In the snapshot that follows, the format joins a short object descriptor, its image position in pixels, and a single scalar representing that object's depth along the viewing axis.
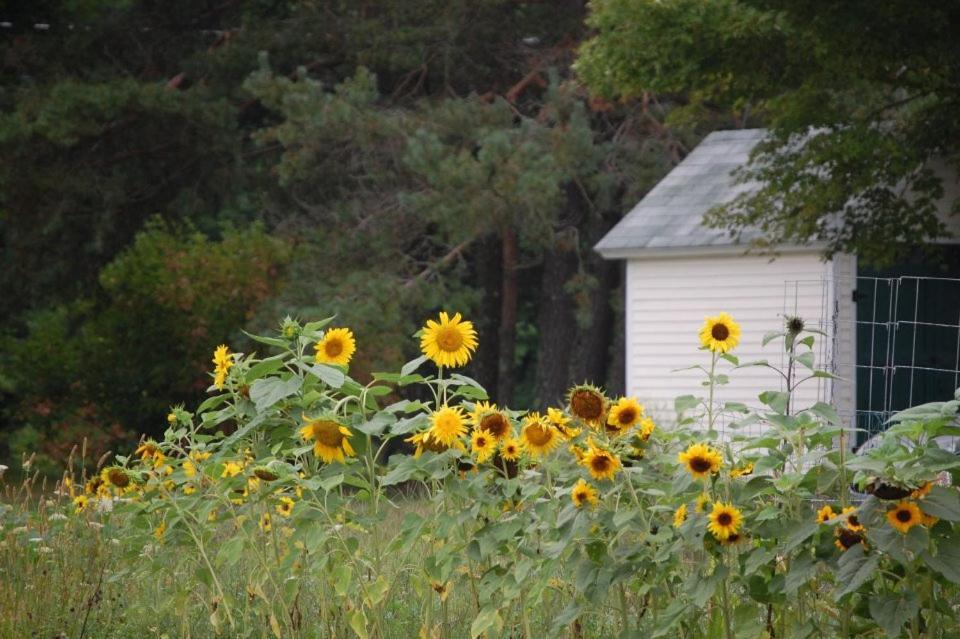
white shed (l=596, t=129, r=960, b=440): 29.00
